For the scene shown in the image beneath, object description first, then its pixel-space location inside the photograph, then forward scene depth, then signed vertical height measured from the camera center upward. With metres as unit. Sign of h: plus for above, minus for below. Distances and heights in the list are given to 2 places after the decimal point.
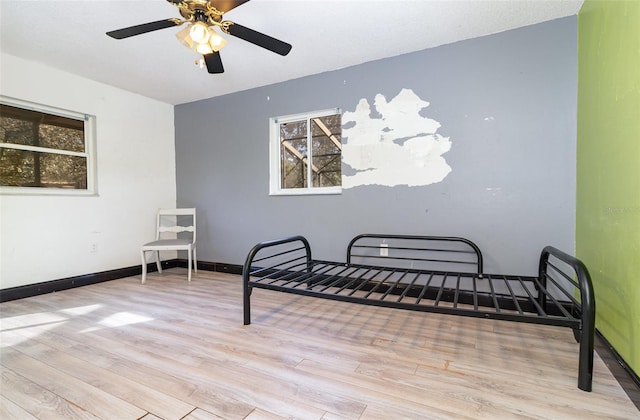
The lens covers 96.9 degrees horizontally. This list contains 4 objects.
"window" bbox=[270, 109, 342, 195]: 2.94 +0.55
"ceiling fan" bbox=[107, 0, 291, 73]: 1.54 +1.04
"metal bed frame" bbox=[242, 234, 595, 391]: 1.25 -0.55
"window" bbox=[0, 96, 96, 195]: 2.56 +0.56
